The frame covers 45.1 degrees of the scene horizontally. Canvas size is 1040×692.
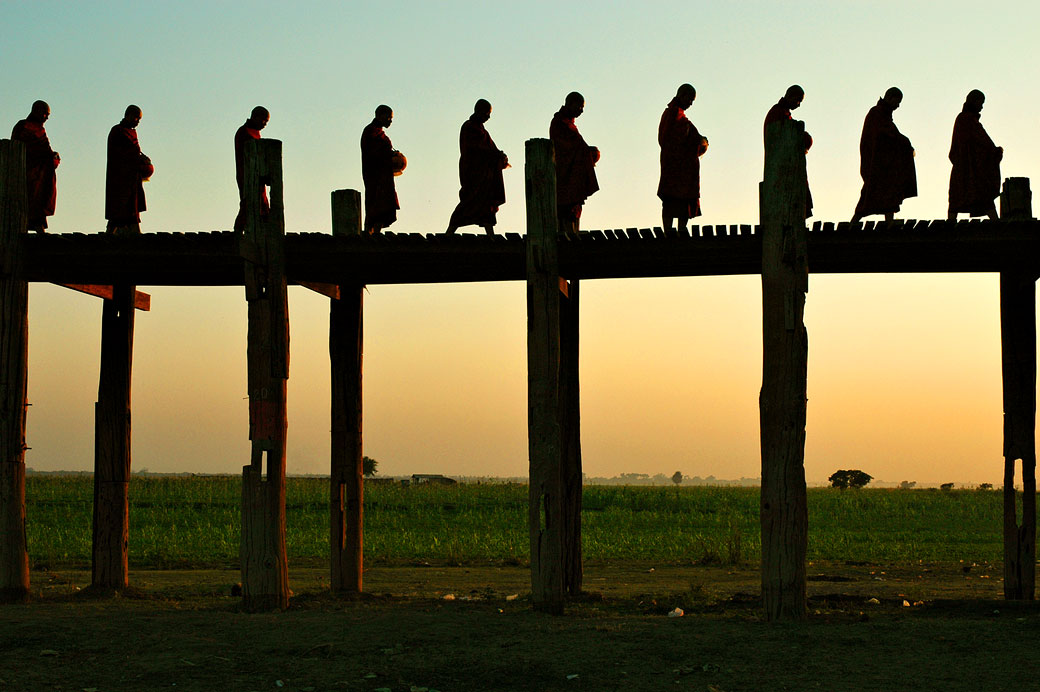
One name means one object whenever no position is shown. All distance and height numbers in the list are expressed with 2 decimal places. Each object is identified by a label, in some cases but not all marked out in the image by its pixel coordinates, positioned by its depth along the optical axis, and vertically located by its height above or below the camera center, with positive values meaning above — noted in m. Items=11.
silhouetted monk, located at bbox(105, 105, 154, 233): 13.72 +2.85
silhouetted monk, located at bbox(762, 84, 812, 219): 12.84 +3.40
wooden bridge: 11.27 +1.46
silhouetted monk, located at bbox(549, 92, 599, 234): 13.27 +2.81
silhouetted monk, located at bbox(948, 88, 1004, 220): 12.65 +2.71
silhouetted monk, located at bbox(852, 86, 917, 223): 12.86 +2.74
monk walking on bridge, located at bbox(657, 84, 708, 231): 12.83 +2.75
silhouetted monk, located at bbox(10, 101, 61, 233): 13.88 +2.99
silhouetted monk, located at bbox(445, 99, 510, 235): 13.09 +2.75
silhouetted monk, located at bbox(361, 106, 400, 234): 13.45 +2.83
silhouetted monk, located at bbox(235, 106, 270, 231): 13.23 +3.29
